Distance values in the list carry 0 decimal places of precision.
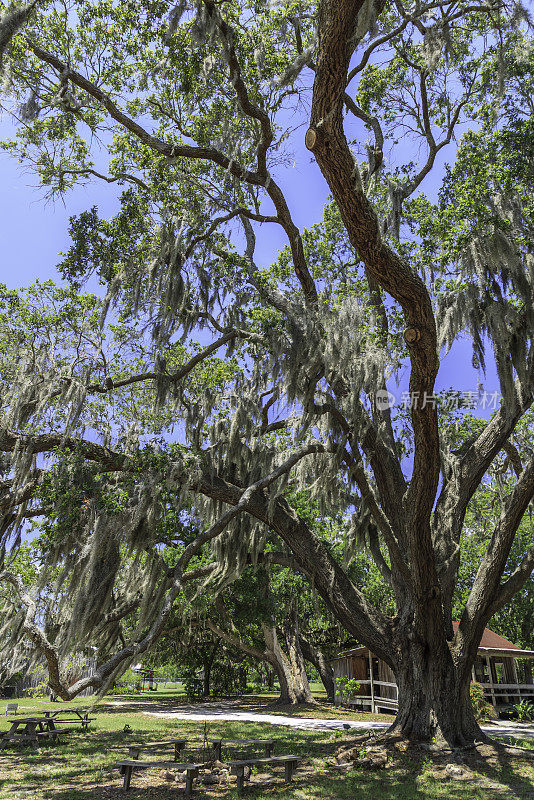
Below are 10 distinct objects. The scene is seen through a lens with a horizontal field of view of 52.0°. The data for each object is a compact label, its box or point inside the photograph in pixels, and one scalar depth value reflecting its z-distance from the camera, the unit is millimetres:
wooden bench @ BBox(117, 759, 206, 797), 5664
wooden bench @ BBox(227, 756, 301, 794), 5898
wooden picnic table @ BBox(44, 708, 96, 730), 12017
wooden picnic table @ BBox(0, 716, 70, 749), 8961
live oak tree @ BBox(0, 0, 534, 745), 7066
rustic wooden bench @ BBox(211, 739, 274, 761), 6810
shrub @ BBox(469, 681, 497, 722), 15346
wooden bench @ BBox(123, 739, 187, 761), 6600
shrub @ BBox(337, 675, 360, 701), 18062
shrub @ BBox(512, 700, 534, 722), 16359
